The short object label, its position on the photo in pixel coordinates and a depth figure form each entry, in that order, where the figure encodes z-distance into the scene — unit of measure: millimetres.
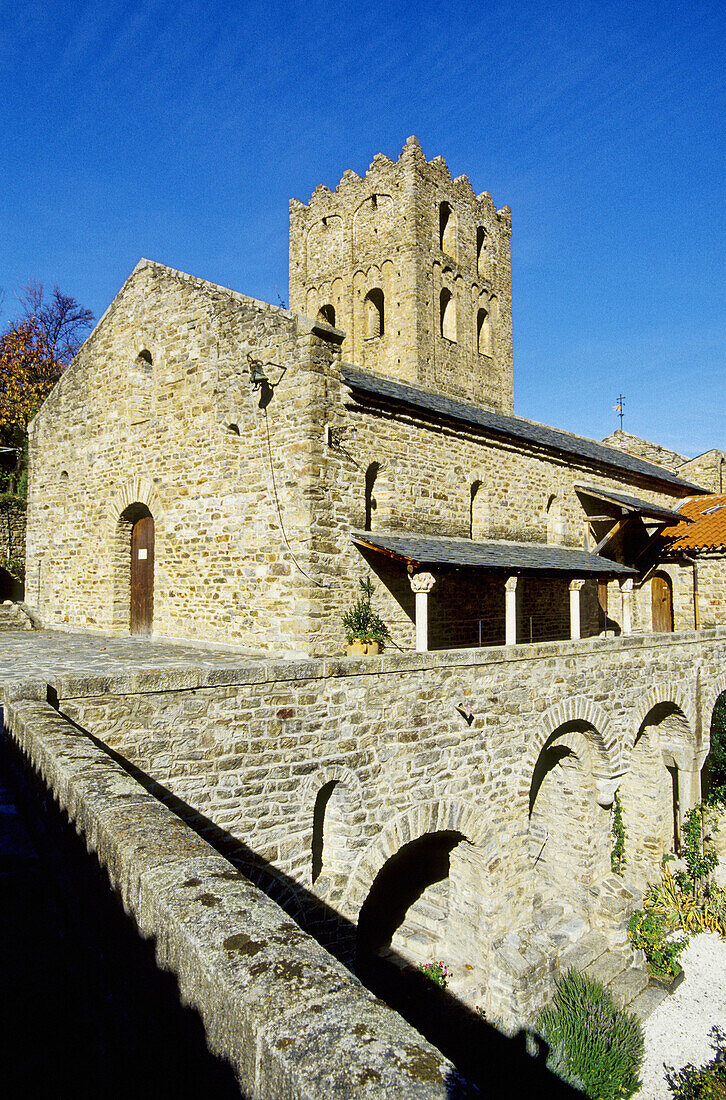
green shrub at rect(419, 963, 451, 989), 9539
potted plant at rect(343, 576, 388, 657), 9609
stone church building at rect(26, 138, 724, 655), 9969
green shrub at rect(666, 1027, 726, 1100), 8289
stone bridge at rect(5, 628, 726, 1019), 6621
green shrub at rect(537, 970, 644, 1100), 8359
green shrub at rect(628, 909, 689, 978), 11102
